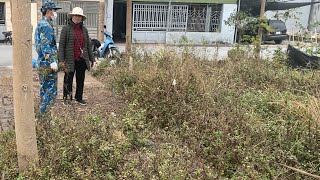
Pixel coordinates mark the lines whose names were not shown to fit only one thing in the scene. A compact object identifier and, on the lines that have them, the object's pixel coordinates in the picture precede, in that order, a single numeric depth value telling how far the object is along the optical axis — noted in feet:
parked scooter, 29.89
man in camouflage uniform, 15.76
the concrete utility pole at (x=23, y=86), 9.08
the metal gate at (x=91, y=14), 57.36
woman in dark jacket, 17.74
